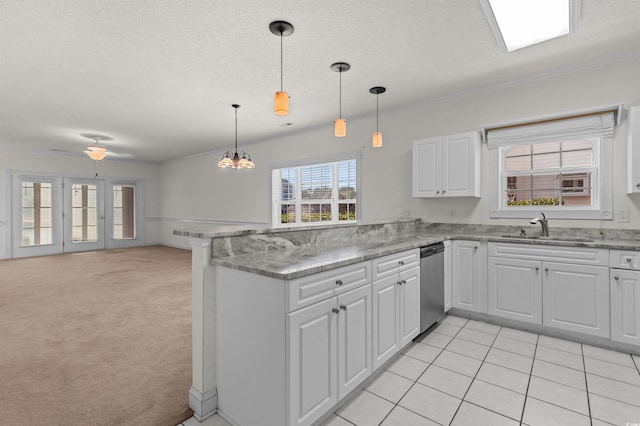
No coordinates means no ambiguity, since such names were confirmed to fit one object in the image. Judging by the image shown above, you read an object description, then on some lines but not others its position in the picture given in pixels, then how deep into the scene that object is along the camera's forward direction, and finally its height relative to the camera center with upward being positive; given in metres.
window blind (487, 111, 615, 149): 3.06 +0.88
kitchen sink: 2.97 -0.26
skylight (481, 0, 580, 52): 2.24 +1.53
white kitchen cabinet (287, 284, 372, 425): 1.57 -0.80
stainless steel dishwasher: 2.83 -0.70
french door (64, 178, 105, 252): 8.07 -0.04
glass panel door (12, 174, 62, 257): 7.26 -0.08
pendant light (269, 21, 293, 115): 2.34 +1.49
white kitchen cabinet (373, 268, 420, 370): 2.19 -0.79
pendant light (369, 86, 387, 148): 3.45 +1.53
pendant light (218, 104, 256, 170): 4.43 +0.73
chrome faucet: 3.28 -0.13
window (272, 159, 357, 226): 5.24 +0.37
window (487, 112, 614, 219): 3.11 +0.50
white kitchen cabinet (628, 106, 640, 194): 2.79 +0.57
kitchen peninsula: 1.57 -0.54
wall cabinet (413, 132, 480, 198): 3.64 +0.57
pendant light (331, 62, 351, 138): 2.90 +1.50
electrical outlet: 3.00 -0.03
